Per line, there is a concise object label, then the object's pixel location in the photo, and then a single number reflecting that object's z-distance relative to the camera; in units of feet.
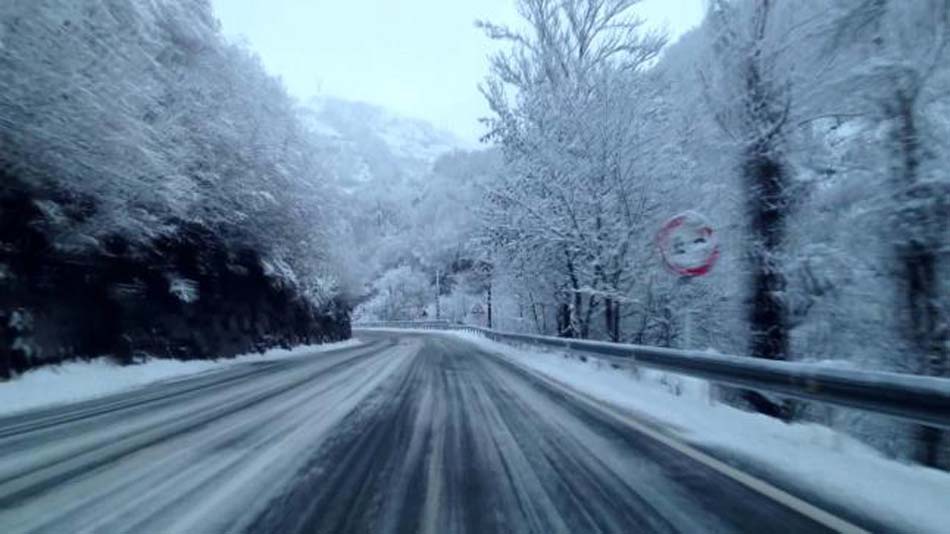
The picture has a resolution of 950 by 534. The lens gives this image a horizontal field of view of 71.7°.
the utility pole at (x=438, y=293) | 263.49
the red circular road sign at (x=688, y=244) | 32.94
